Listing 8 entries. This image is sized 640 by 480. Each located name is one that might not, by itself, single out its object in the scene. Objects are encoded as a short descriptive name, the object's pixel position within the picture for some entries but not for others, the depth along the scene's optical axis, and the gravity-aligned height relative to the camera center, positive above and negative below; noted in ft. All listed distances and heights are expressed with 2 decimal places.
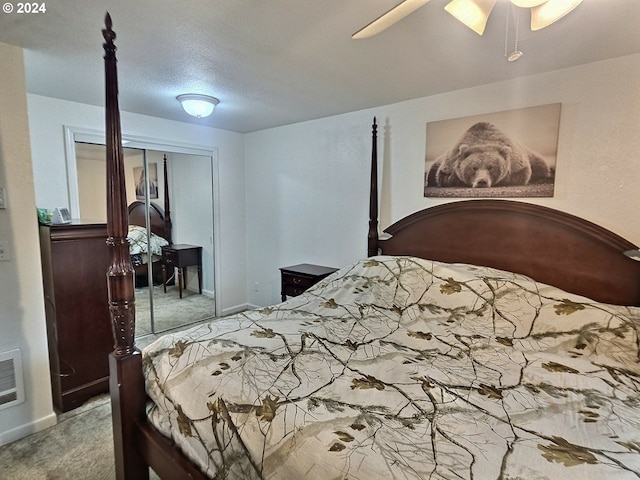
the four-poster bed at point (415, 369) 3.28 -2.28
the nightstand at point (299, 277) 10.48 -2.17
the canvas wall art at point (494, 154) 7.30 +1.37
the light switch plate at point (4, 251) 6.38 -0.86
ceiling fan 4.05 +2.62
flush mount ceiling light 8.57 +2.74
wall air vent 6.51 -3.43
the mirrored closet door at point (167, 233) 11.41 -0.94
